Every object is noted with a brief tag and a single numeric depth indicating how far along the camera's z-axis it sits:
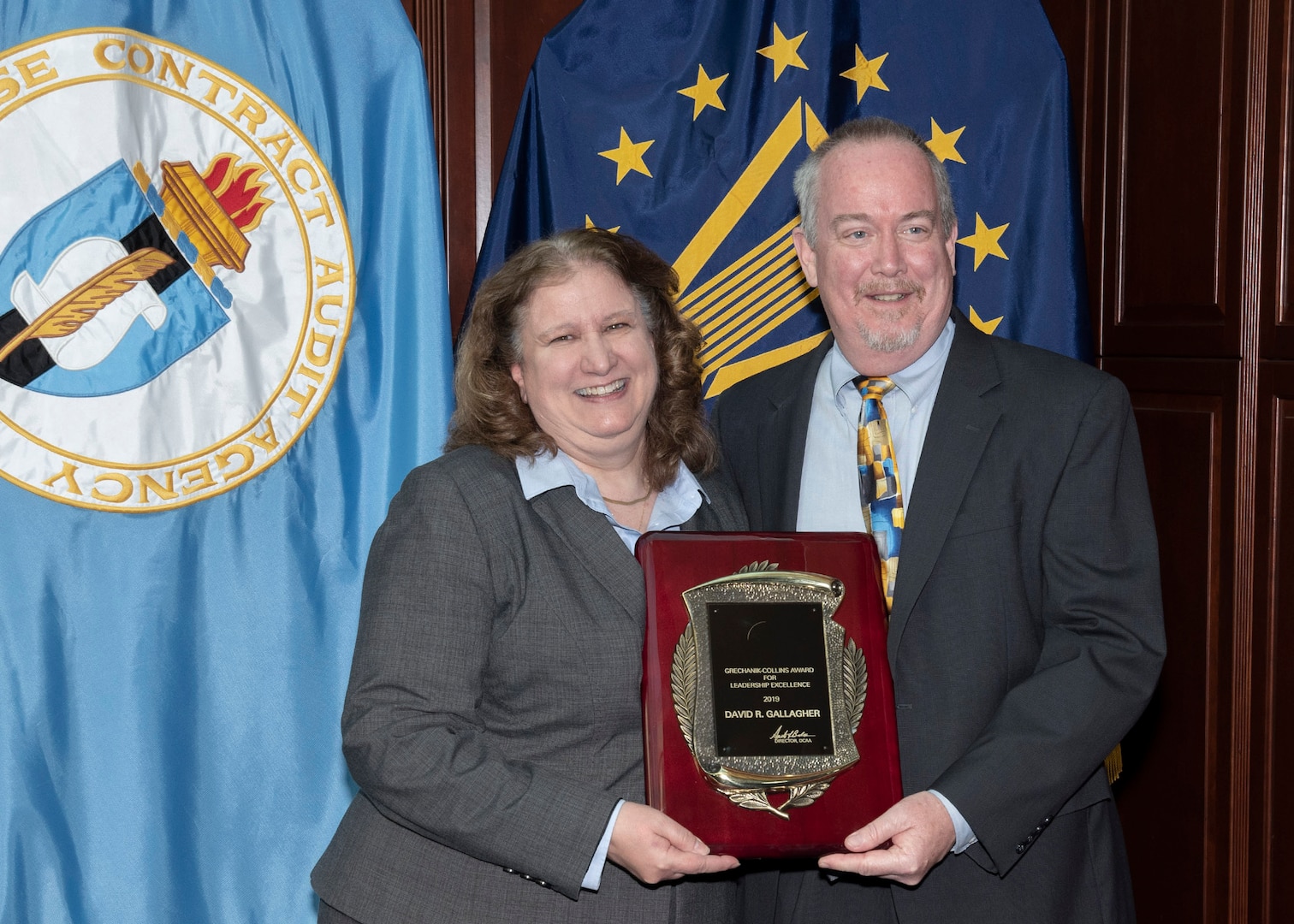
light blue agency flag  2.36
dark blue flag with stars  2.83
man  1.80
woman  1.69
